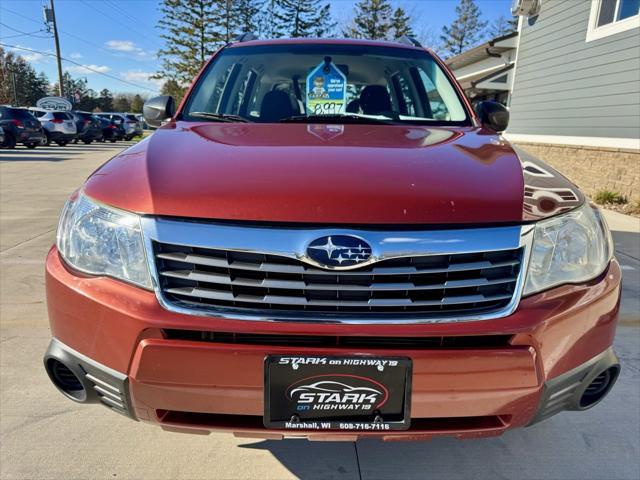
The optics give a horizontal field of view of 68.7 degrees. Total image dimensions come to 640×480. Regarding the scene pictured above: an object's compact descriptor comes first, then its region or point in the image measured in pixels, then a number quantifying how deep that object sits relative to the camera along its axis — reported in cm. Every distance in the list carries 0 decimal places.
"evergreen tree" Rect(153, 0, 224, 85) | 3106
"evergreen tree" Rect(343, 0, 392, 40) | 3506
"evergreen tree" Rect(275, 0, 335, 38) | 3312
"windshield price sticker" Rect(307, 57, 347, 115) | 266
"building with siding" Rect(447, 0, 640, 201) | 762
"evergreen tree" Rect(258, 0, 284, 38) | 3288
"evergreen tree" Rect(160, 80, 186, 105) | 3391
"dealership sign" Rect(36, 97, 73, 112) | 3183
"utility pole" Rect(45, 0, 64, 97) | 3191
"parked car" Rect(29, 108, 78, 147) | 2123
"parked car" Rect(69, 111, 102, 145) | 2381
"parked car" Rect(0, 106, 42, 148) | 1712
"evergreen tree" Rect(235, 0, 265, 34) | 3103
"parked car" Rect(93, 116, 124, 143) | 2729
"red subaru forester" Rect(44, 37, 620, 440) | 132
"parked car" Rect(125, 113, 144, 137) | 3134
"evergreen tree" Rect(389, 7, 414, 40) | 3547
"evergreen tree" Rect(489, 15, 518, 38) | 4206
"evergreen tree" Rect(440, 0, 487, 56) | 4419
